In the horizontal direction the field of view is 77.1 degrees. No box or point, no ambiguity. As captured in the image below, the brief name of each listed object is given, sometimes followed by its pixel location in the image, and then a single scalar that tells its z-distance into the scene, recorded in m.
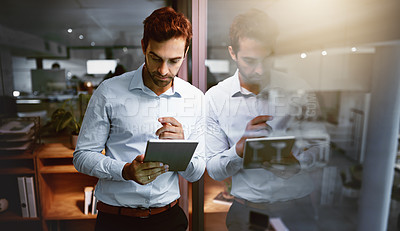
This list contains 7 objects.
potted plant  1.68
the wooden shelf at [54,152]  1.63
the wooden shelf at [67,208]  1.71
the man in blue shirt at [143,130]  1.17
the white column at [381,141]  1.47
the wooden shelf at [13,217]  1.71
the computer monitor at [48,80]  1.66
